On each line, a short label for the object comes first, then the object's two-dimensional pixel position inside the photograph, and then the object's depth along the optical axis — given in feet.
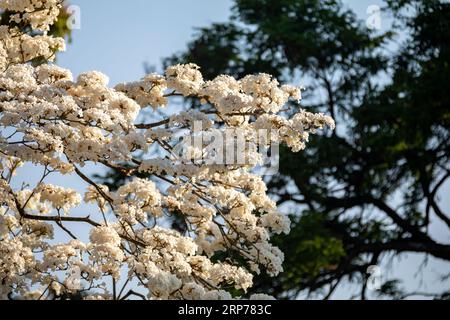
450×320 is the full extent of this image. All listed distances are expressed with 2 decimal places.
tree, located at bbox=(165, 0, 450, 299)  79.02
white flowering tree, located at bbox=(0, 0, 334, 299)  32.79
